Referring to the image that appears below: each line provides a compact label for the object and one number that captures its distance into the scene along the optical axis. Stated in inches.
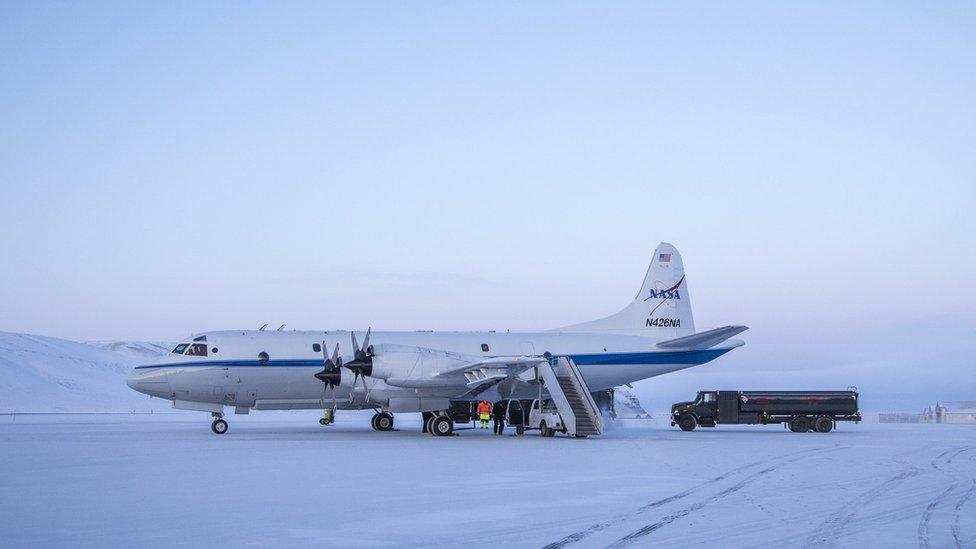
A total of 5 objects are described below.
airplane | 1328.7
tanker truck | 1616.6
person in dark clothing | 1464.1
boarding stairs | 1312.7
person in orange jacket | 1443.2
